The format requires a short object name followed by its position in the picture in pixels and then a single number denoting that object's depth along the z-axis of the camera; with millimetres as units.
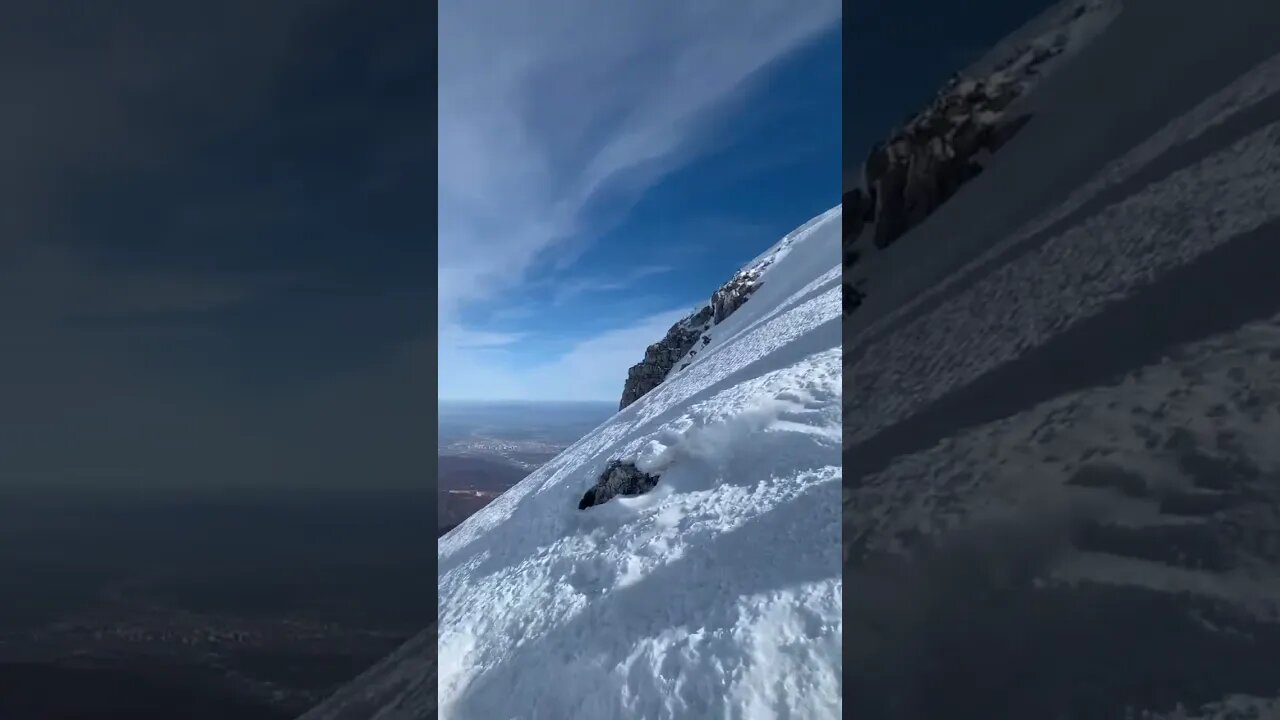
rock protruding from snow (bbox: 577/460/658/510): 9281
